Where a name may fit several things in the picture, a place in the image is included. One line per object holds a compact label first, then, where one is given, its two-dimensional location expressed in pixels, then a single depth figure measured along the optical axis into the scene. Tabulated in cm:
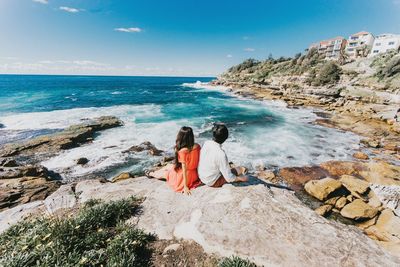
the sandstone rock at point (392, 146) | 1567
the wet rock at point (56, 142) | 1459
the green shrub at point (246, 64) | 9888
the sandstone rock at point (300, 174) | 1127
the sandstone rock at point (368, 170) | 1058
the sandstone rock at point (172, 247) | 364
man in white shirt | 442
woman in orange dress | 461
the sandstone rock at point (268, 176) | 1123
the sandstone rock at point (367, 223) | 769
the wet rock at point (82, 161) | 1316
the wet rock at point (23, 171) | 1010
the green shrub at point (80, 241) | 311
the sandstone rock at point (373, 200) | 848
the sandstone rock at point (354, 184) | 916
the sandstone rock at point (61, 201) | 519
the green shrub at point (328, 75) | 4734
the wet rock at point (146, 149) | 1499
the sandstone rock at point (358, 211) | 796
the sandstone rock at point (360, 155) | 1405
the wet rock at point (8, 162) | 1174
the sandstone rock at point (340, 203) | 877
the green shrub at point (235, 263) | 309
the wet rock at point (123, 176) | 1051
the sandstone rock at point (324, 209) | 845
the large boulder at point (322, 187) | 927
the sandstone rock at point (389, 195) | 822
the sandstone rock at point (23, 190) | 722
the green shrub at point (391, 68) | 3831
